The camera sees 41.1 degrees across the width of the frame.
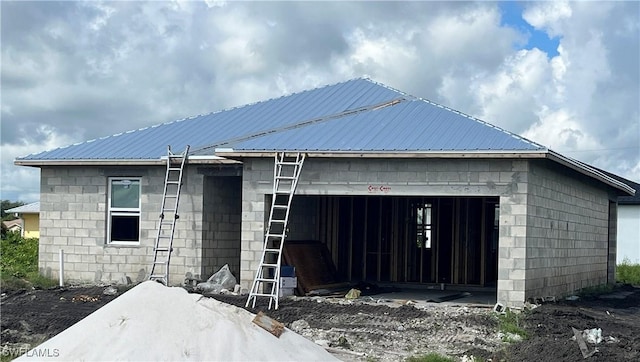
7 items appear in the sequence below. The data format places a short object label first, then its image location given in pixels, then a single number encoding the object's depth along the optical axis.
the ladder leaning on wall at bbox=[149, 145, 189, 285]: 18.81
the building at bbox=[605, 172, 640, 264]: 39.22
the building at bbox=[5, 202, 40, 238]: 45.50
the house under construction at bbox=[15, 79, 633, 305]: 16.72
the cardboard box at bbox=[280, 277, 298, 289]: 17.94
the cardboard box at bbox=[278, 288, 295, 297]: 18.02
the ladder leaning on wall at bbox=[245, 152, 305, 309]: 16.53
